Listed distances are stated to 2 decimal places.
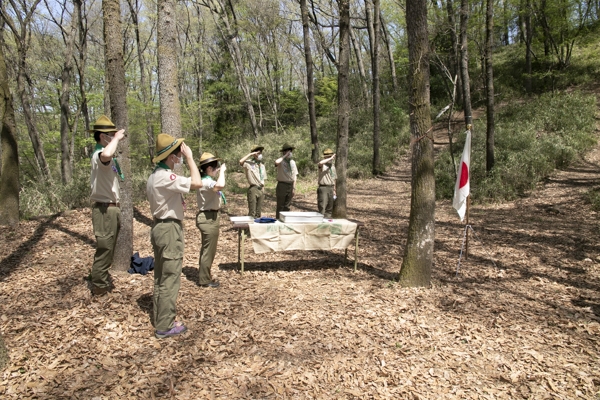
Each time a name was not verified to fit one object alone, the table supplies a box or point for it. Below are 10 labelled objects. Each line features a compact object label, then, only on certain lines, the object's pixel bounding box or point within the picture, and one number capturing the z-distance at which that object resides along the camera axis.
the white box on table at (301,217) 6.11
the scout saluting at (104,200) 4.33
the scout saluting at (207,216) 5.20
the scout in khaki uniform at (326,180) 9.29
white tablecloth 5.78
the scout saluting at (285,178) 8.48
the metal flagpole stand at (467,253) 6.11
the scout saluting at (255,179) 8.30
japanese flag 5.92
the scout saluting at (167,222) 3.76
